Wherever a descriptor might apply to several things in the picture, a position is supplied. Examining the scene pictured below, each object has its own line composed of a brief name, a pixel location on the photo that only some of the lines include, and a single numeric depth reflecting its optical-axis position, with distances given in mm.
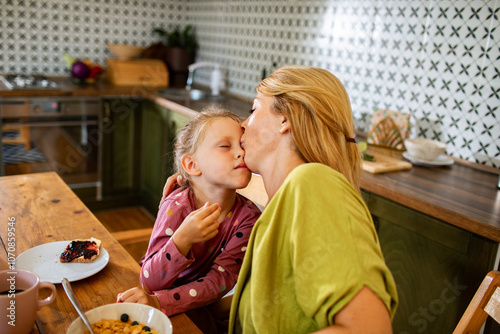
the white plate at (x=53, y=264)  1041
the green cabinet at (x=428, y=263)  1504
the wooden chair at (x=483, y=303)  981
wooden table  927
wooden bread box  3625
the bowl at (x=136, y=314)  841
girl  1029
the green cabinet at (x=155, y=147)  3180
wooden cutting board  1924
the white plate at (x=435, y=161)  2094
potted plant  3914
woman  735
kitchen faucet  3549
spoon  803
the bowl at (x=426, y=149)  2092
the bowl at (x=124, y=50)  3723
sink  3451
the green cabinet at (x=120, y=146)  3396
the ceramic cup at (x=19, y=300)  765
